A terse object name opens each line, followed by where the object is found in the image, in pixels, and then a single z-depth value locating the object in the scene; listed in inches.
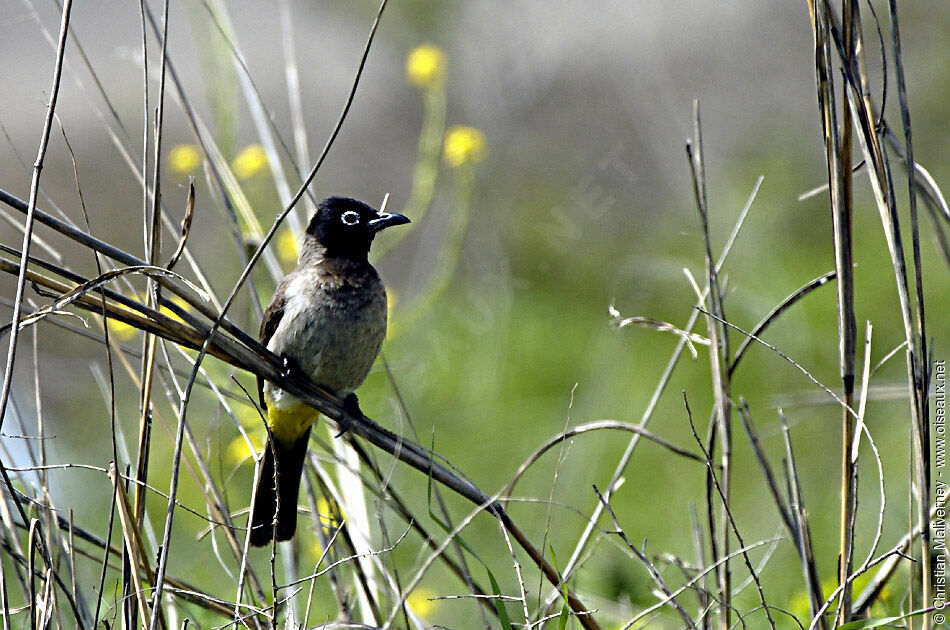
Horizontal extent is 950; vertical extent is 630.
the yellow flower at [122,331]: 329.7
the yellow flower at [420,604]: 308.3
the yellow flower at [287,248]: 380.8
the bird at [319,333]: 264.8
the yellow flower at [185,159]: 329.2
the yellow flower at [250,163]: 335.3
